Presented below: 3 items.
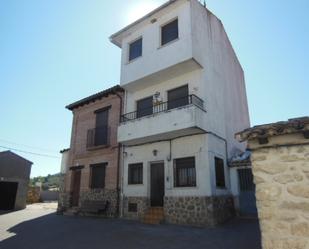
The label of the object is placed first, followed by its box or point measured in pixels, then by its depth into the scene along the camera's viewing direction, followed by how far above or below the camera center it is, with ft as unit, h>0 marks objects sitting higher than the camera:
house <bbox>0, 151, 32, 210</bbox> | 64.49 +2.95
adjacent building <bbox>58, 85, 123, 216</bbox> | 47.29 +7.48
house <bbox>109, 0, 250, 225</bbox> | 35.81 +11.73
